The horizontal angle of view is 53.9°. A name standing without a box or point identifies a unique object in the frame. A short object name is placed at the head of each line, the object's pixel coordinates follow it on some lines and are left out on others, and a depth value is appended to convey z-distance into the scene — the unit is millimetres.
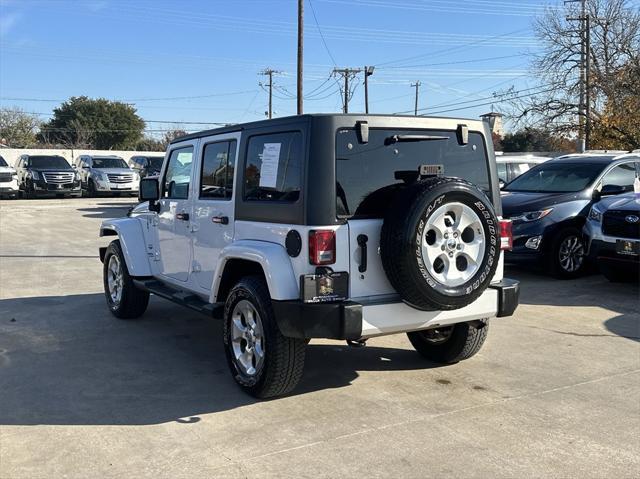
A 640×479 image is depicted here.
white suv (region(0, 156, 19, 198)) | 24297
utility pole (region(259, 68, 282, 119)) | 60625
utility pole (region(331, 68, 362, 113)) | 55031
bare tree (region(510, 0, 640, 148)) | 27366
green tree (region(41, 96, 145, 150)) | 65188
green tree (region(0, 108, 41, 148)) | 64500
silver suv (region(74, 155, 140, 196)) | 26422
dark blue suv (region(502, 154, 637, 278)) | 8977
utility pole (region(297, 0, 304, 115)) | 24656
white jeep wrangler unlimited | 4027
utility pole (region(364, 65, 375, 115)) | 52938
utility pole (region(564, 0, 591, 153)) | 29984
